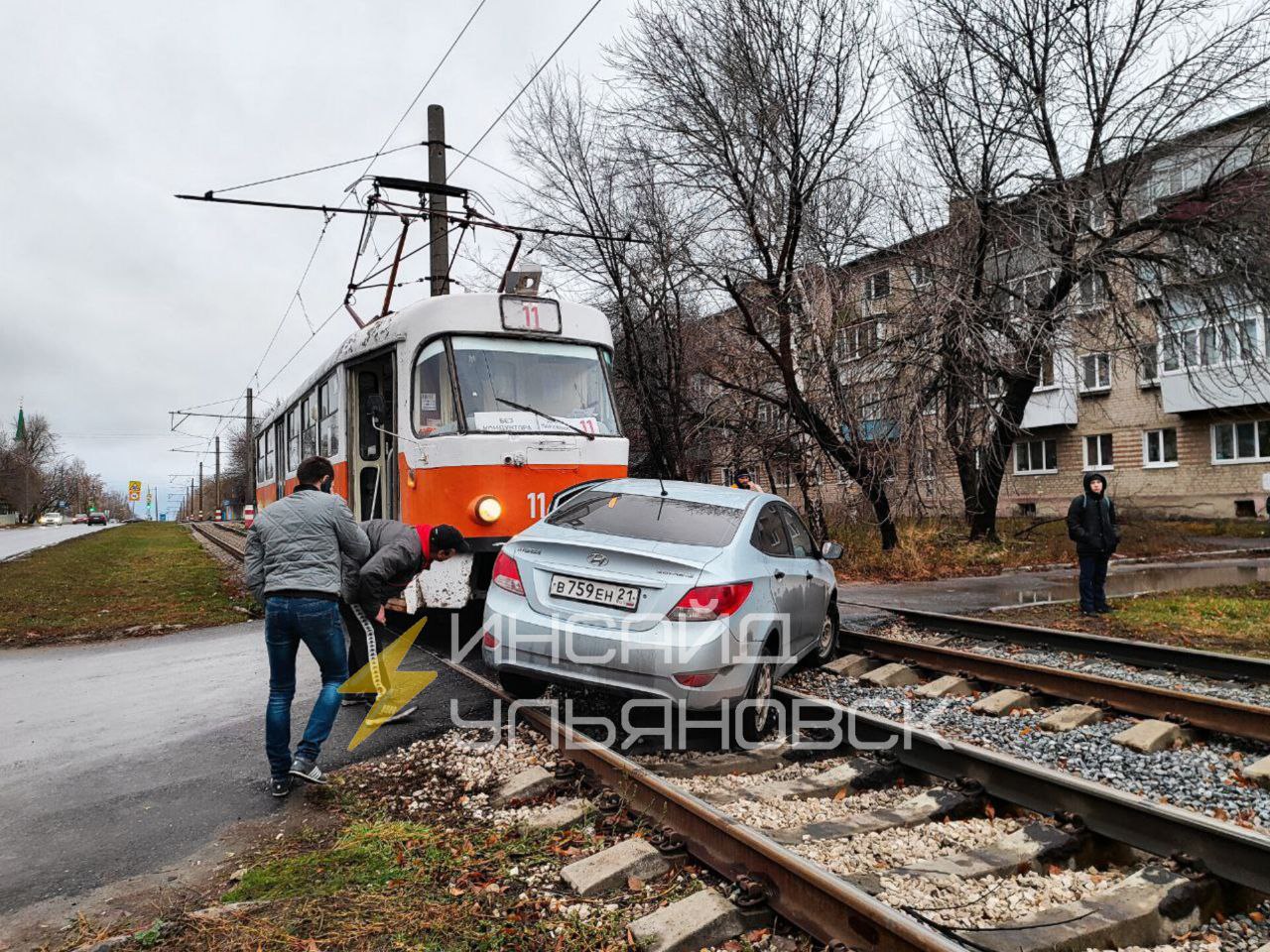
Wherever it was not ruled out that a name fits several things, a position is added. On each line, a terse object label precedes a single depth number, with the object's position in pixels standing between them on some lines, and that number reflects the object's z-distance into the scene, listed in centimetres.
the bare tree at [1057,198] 1516
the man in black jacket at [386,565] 527
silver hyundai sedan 492
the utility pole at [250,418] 4642
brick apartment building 1551
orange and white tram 784
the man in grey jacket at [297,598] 467
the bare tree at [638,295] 2078
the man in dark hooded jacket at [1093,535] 1046
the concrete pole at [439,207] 1462
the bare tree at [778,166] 1570
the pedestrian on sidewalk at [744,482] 1315
